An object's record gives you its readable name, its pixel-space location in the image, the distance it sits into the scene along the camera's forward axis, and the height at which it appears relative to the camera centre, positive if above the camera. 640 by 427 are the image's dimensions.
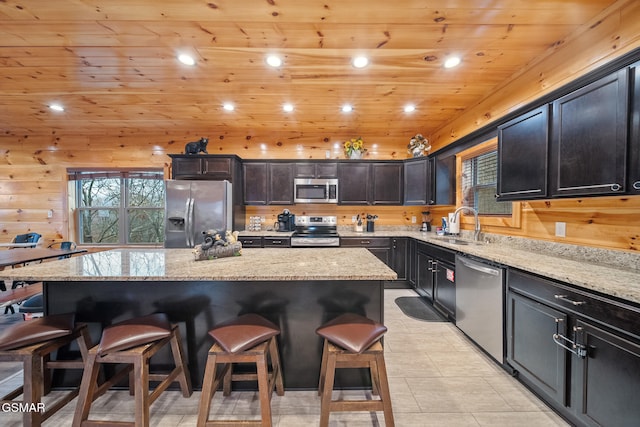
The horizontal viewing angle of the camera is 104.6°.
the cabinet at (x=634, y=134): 1.32 +0.41
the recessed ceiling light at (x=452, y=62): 2.29 +1.41
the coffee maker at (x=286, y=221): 4.30 -0.20
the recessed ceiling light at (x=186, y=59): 2.26 +1.40
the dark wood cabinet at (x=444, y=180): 3.66 +0.46
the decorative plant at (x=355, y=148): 4.32 +1.08
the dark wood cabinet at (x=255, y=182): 4.28 +0.48
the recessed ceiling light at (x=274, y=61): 2.27 +1.40
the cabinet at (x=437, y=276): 2.77 -0.85
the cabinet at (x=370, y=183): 4.31 +0.47
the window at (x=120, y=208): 4.59 +0.03
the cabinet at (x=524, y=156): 1.90 +0.45
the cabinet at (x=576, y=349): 1.17 -0.79
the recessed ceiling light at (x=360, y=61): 2.27 +1.39
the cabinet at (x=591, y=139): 1.40 +0.45
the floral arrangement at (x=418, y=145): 4.19 +1.10
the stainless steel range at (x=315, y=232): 3.89 -0.39
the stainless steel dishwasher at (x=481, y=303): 2.02 -0.85
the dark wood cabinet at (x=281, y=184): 4.29 +0.45
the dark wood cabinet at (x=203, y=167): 3.93 +0.68
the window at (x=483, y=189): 2.81 +0.29
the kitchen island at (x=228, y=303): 1.68 -0.64
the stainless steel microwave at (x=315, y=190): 4.24 +0.34
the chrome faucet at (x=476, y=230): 2.96 -0.25
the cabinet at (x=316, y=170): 4.29 +0.69
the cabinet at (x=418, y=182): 4.02 +0.47
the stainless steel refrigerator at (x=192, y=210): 3.63 +0.00
